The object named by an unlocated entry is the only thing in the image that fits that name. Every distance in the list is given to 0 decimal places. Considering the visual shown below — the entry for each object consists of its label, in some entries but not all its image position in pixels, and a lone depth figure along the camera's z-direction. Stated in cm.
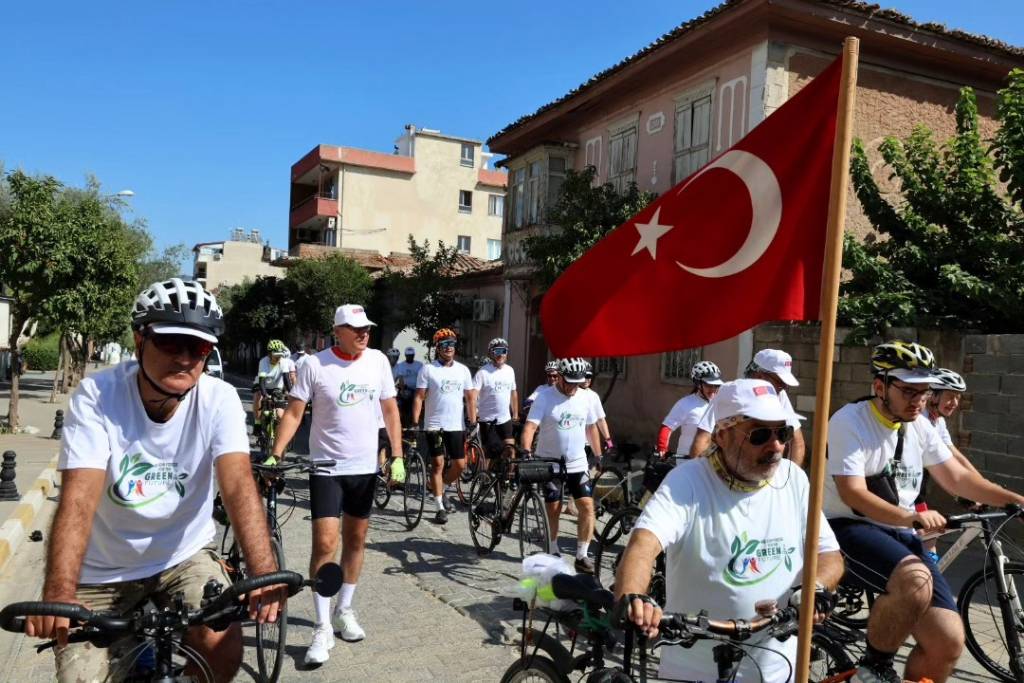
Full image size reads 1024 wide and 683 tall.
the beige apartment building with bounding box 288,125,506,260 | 4506
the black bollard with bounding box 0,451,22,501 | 996
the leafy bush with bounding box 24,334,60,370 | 4400
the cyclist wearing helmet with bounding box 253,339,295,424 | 1450
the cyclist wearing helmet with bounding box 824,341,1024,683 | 357
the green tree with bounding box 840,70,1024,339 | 980
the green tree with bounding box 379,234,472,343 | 2381
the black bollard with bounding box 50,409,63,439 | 1541
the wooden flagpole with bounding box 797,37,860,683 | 256
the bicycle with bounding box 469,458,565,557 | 730
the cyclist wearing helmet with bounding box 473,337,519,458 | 1095
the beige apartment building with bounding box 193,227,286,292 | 7569
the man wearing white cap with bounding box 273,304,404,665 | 543
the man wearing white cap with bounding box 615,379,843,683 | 277
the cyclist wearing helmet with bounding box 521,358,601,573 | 736
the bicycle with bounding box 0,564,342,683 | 243
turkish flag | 328
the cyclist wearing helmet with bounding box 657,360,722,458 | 768
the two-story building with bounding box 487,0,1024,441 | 1348
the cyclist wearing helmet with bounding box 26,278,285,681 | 278
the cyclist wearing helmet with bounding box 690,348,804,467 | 655
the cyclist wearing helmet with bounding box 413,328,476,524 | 986
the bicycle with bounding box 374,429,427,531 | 941
